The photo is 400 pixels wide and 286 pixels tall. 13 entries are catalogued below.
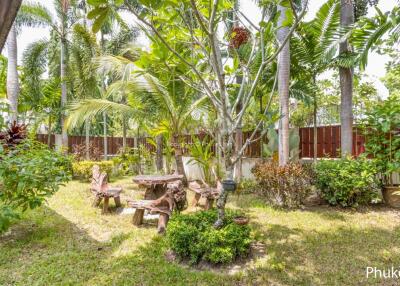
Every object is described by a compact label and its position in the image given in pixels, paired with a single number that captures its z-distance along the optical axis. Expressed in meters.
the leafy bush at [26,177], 3.26
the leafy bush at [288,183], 5.60
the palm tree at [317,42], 6.36
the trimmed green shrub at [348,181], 5.41
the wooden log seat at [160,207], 4.61
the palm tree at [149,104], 7.96
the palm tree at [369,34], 4.63
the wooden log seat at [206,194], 5.60
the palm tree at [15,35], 8.34
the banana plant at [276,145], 7.86
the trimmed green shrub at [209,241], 3.25
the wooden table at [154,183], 5.91
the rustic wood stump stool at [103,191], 5.83
